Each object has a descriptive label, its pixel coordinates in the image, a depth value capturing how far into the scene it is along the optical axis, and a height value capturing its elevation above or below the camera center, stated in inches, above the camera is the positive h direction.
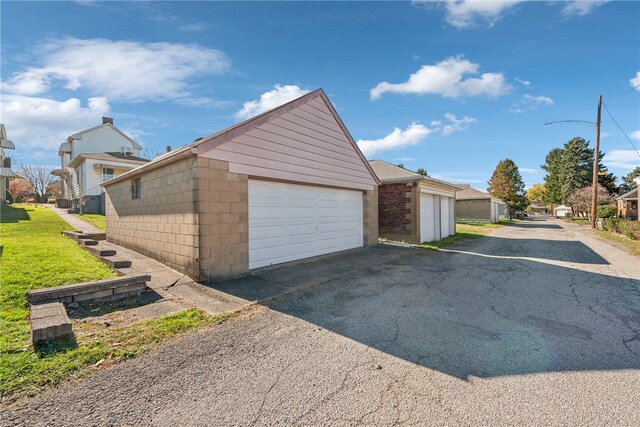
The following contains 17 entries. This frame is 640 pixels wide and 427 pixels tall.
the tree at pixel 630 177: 2510.6 +242.9
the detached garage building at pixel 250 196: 244.7 +11.1
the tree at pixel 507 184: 1804.9 +127.2
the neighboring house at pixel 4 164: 1034.7 +167.0
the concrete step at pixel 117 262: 255.1 -48.2
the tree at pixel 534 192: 3353.8 +143.7
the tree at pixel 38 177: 1624.0 +180.5
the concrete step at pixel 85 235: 390.3 -38.9
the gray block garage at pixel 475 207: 1258.0 -9.7
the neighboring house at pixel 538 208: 3393.9 -46.3
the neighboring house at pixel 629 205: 1197.0 -6.9
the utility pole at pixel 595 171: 776.9 +89.7
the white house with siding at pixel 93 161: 911.1 +161.1
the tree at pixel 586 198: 1520.7 +33.0
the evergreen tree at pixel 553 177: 1913.5 +187.4
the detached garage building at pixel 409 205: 513.7 +0.4
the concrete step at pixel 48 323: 126.6 -52.6
